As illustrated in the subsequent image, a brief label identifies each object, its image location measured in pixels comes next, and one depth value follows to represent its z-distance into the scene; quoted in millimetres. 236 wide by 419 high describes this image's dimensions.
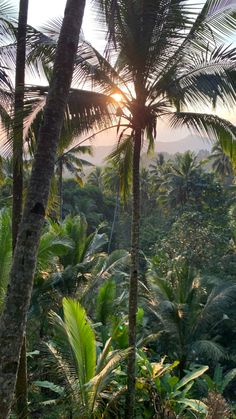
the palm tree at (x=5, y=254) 7652
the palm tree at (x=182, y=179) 28484
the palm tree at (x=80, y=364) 5645
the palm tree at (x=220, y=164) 35656
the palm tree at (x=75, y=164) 22266
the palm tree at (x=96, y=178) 42650
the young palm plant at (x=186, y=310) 11797
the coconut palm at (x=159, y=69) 6312
